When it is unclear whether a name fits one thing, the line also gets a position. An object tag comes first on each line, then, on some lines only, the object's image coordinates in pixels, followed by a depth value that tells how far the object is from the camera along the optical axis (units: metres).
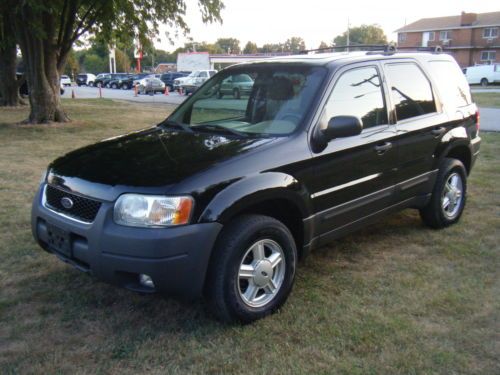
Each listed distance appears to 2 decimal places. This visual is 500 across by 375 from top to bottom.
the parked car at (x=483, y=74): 42.53
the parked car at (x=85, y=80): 59.25
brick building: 62.38
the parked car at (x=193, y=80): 36.48
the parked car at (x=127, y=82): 49.81
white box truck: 51.84
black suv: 3.17
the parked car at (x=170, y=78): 43.72
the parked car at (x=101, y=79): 53.37
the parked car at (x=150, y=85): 39.06
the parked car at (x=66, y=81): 55.50
